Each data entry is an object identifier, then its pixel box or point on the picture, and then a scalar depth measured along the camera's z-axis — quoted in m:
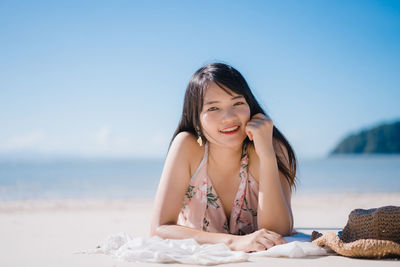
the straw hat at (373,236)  2.29
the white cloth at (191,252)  2.35
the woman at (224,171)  2.86
